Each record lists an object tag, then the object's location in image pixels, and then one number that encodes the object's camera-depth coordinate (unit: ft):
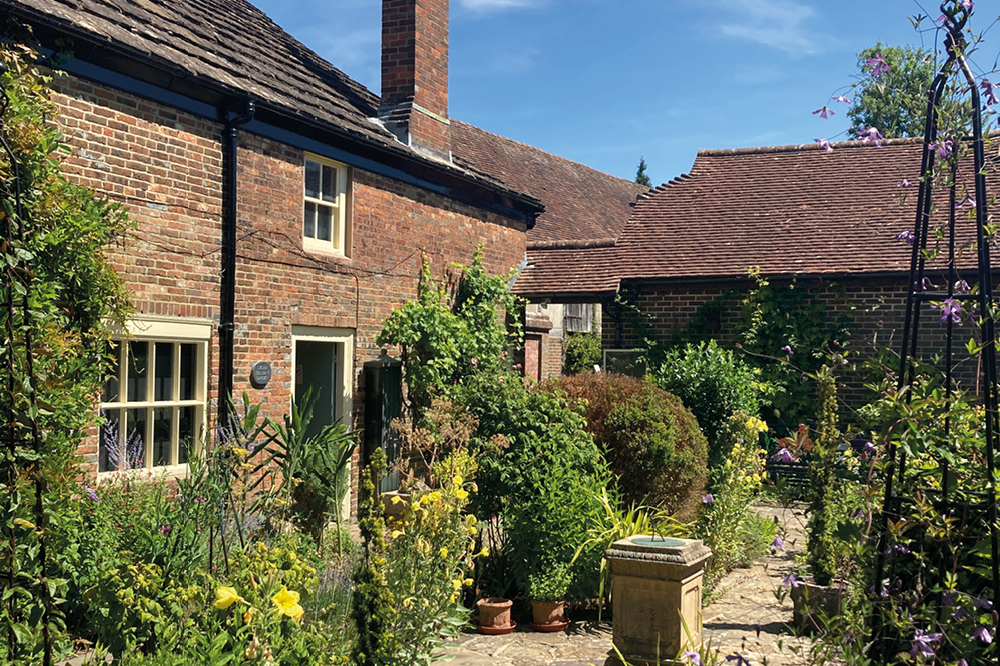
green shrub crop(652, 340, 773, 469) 40.57
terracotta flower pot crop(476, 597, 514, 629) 22.36
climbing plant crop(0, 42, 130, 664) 11.08
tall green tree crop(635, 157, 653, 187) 162.25
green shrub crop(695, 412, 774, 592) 27.12
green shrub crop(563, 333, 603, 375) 76.07
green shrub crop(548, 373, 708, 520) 29.55
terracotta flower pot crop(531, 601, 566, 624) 22.66
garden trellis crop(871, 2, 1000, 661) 10.59
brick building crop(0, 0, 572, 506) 26.86
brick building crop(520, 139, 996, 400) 49.39
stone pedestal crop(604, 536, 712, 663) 18.33
